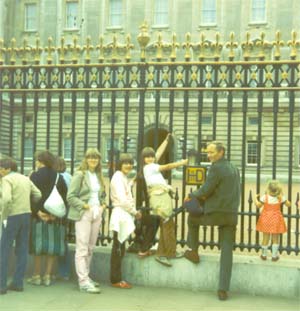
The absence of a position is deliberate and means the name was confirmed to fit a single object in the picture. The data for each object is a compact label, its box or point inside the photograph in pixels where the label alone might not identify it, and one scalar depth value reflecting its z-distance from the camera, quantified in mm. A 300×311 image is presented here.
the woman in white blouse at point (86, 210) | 6195
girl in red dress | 6453
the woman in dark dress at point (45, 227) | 6523
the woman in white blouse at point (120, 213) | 6359
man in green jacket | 5949
